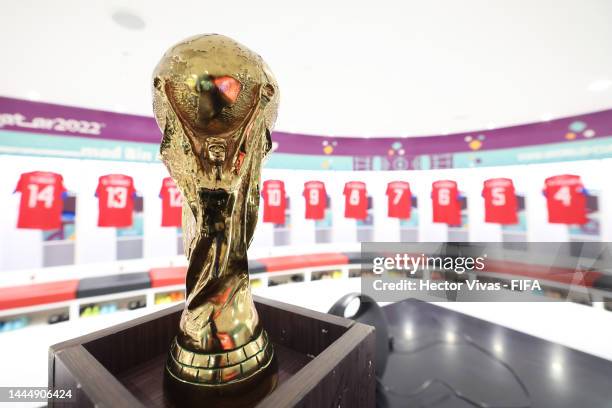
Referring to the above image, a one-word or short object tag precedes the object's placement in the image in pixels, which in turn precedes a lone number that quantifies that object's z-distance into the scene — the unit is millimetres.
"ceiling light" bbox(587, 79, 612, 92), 2889
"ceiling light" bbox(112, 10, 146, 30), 1889
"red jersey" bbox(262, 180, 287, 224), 4602
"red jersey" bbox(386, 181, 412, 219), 5297
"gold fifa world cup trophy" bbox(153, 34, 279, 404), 426
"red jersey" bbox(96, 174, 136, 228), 3549
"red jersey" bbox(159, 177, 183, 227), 3854
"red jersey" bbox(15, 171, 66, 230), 3131
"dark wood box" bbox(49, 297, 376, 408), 394
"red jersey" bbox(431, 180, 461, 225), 4957
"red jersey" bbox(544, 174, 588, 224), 3840
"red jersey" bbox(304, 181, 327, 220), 5035
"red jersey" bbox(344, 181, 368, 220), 5277
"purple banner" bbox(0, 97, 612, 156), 3271
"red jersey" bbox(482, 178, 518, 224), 4449
